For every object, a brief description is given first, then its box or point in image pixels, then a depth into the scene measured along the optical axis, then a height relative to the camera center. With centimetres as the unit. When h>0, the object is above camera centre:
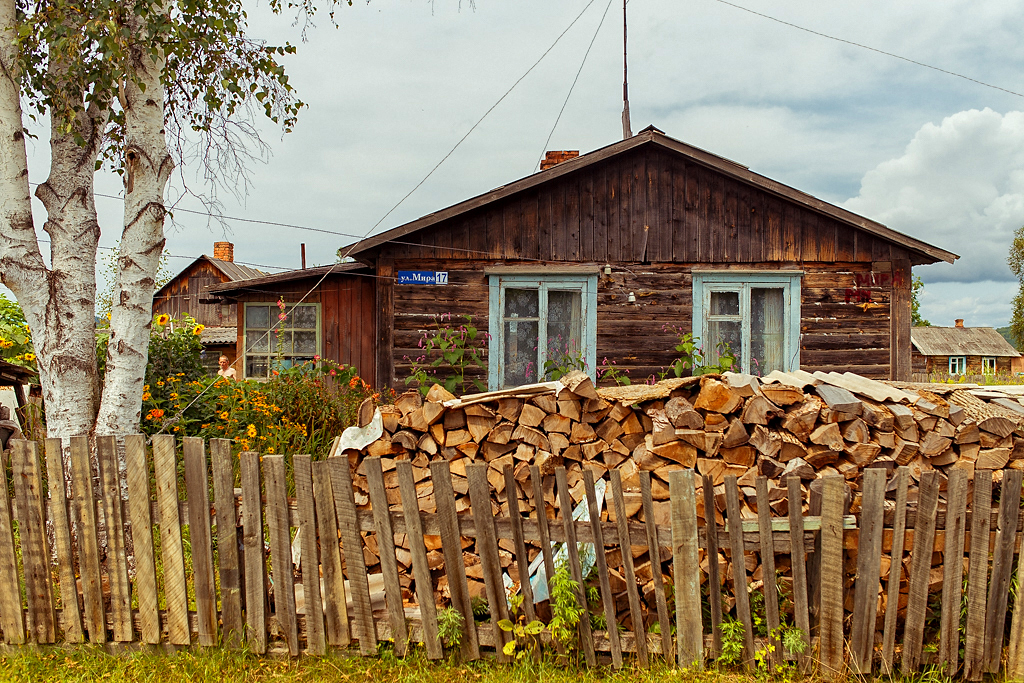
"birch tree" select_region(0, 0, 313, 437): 473 +101
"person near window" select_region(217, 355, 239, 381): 798 -72
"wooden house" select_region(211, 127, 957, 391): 898 +49
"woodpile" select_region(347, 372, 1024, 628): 387 -83
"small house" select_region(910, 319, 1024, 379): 4397 -361
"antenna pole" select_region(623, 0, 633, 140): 1055 +331
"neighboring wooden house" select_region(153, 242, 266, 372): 2830 +183
